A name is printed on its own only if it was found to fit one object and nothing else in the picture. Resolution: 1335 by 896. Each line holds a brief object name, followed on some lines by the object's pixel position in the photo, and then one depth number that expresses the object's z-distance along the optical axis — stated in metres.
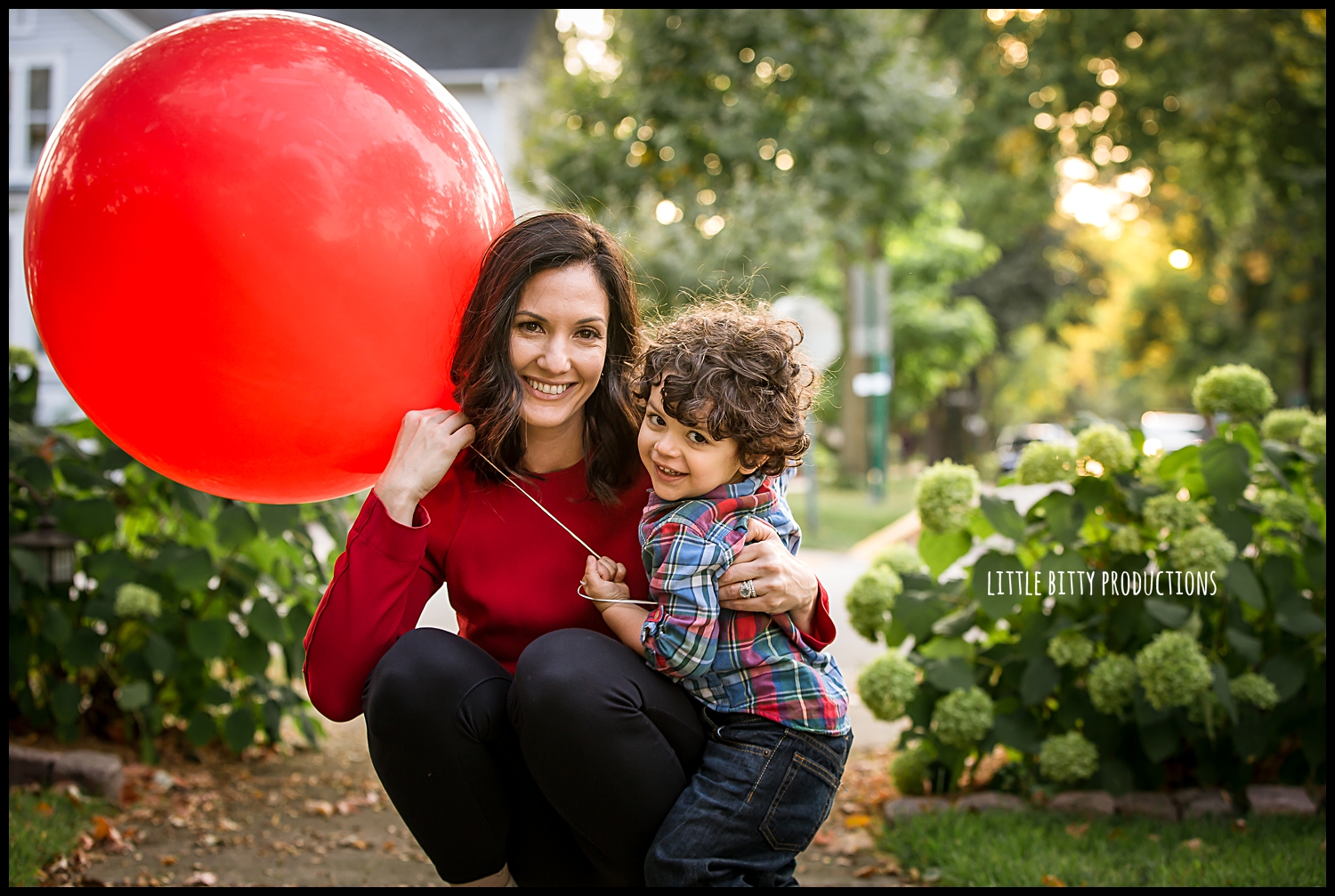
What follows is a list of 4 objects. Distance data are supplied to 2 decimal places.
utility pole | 12.77
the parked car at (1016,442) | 24.73
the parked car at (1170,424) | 17.73
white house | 14.20
